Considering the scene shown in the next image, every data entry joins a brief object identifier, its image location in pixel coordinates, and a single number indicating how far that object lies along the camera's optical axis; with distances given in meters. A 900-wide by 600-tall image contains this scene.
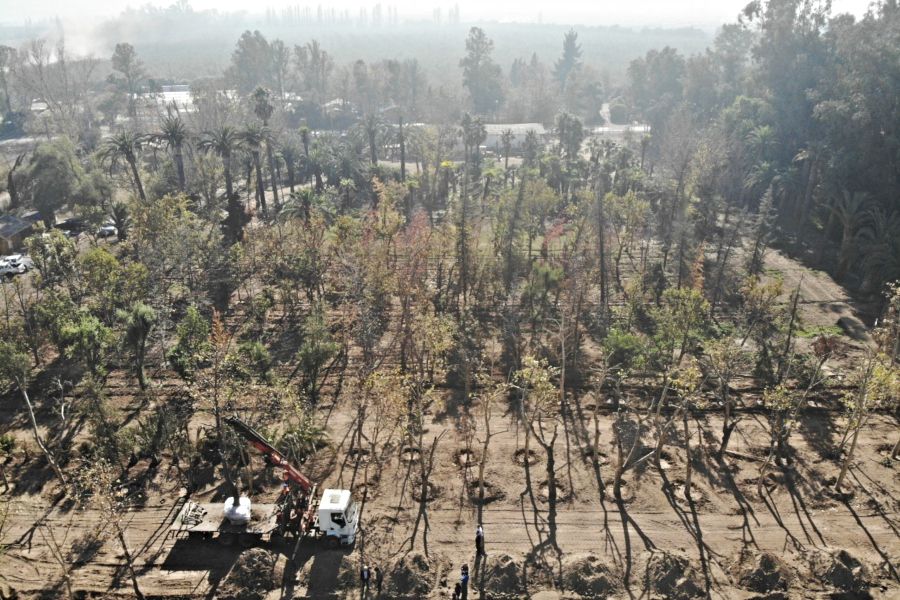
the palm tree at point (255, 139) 58.84
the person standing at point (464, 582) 22.12
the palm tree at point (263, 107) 65.06
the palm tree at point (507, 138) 85.79
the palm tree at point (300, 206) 50.25
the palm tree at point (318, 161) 70.38
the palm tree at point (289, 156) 71.68
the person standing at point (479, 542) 24.06
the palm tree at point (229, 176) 52.47
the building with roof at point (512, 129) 112.69
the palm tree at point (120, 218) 52.20
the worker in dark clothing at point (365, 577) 22.78
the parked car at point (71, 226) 60.84
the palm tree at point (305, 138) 70.75
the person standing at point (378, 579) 22.81
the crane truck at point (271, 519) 24.48
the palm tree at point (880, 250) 46.38
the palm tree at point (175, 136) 60.75
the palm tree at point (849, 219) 50.66
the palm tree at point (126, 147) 57.90
